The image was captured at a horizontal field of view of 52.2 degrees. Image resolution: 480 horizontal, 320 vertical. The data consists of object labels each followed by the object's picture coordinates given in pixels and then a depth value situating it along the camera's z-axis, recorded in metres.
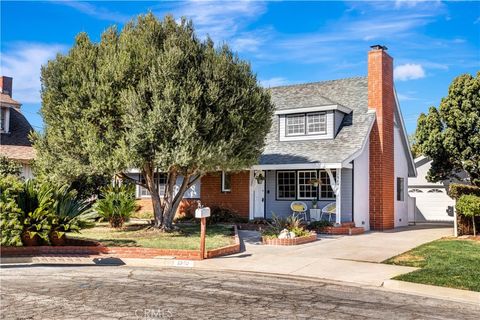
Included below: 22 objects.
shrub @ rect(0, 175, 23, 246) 12.58
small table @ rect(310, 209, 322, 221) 21.00
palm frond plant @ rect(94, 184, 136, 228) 19.84
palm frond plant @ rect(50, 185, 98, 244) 13.68
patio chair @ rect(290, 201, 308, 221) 21.02
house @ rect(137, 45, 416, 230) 20.97
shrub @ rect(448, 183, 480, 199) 18.89
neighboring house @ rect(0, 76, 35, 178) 26.64
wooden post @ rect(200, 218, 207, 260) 13.24
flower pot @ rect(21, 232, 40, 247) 13.19
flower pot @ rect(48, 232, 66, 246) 13.75
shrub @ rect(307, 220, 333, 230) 19.61
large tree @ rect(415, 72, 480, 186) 23.67
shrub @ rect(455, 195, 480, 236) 17.70
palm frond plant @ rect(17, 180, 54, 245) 13.18
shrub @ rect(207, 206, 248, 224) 22.37
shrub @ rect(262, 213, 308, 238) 17.02
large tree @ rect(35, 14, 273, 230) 15.50
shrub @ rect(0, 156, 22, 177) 22.84
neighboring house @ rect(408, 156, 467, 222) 28.88
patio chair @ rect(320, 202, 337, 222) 20.39
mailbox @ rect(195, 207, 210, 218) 13.34
